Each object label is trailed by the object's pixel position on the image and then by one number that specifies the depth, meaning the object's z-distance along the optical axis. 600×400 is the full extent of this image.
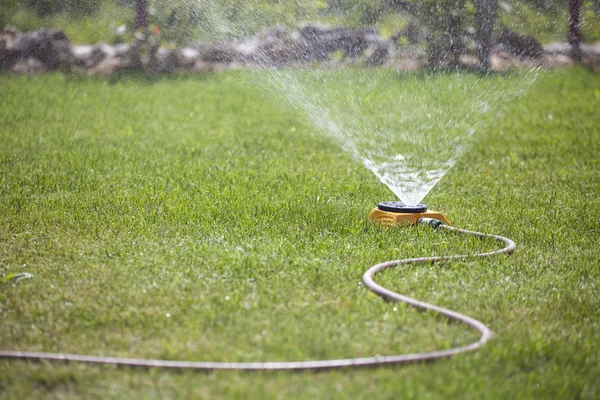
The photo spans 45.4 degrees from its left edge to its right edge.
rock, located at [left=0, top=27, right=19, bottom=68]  12.12
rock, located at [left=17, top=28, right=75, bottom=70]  12.23
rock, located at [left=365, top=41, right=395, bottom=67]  12.18
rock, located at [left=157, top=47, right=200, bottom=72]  12.16
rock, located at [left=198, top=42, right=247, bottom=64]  12.70
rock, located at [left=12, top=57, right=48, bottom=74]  11.92
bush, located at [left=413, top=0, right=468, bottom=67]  12.27
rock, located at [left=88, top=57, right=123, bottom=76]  11.98
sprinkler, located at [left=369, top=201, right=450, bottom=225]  4.40
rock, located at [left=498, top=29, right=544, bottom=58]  12.95
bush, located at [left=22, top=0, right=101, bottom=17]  14.68
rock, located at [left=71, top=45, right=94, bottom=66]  12.23
